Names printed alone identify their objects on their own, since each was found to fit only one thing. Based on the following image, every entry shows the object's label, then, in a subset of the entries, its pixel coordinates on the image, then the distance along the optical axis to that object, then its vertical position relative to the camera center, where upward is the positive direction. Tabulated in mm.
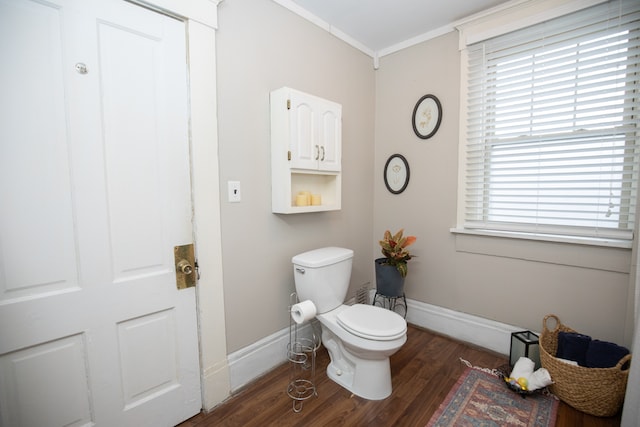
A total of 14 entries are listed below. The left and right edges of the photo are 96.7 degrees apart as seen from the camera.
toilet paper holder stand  1742 -1190
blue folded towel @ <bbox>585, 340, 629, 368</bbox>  1600 -924
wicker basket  1481 -1042
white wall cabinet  1806 +356
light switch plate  1688 +34
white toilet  1620 -772
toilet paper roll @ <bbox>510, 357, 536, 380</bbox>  1737 -1083
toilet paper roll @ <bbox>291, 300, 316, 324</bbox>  1753 -716
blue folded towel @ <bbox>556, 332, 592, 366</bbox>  1716 -940
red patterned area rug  1511 -1207
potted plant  2281 -577
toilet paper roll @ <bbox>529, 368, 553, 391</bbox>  1636 -1082
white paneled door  1064 -72
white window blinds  1687 +442
